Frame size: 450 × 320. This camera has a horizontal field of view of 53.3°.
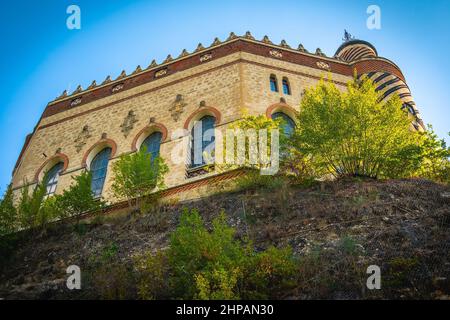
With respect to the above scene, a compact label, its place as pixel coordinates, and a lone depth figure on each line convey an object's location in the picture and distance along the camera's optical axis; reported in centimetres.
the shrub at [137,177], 1234
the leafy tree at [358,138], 1127
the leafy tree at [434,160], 1151
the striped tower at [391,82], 1780
